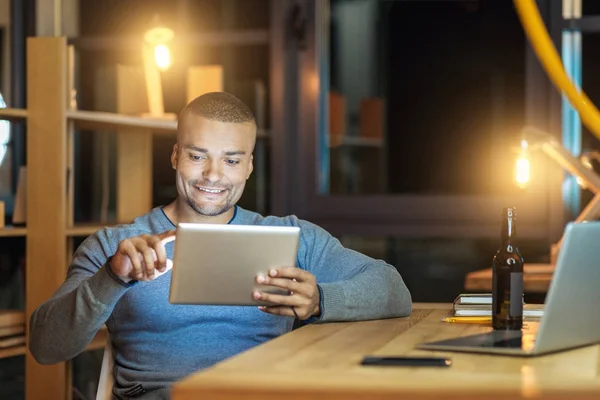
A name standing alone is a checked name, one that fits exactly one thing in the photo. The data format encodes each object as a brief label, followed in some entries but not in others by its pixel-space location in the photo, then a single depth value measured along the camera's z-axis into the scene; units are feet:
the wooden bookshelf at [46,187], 14.84
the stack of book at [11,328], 14.59
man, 10.11
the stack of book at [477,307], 10.78
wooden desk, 7.80
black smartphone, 8.44
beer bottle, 10.03
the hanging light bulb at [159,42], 17.05
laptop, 8.68
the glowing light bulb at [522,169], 15.50
